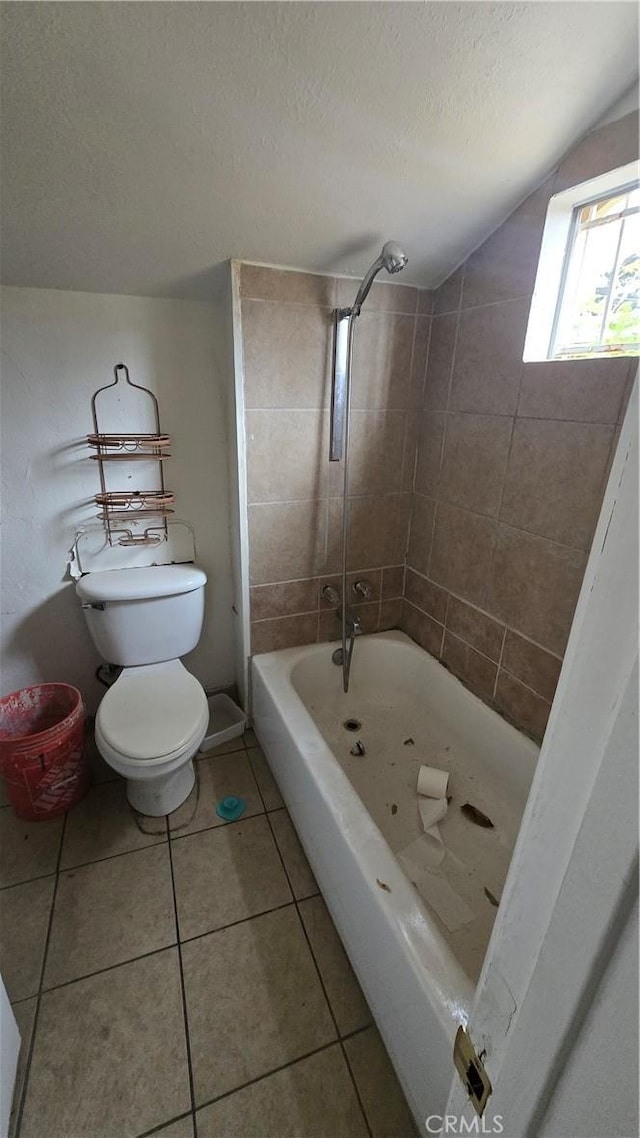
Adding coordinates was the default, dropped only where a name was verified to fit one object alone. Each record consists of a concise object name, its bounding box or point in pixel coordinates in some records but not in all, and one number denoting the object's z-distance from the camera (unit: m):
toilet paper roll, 1.61
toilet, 1.45
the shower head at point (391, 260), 1.29
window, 1.19
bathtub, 0.96
